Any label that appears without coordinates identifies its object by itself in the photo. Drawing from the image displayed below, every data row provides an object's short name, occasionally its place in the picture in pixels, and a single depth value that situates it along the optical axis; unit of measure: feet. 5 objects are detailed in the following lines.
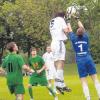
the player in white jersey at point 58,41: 53.42
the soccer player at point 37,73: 55.26
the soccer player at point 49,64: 69.65
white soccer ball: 52.54
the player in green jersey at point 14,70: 43.96
